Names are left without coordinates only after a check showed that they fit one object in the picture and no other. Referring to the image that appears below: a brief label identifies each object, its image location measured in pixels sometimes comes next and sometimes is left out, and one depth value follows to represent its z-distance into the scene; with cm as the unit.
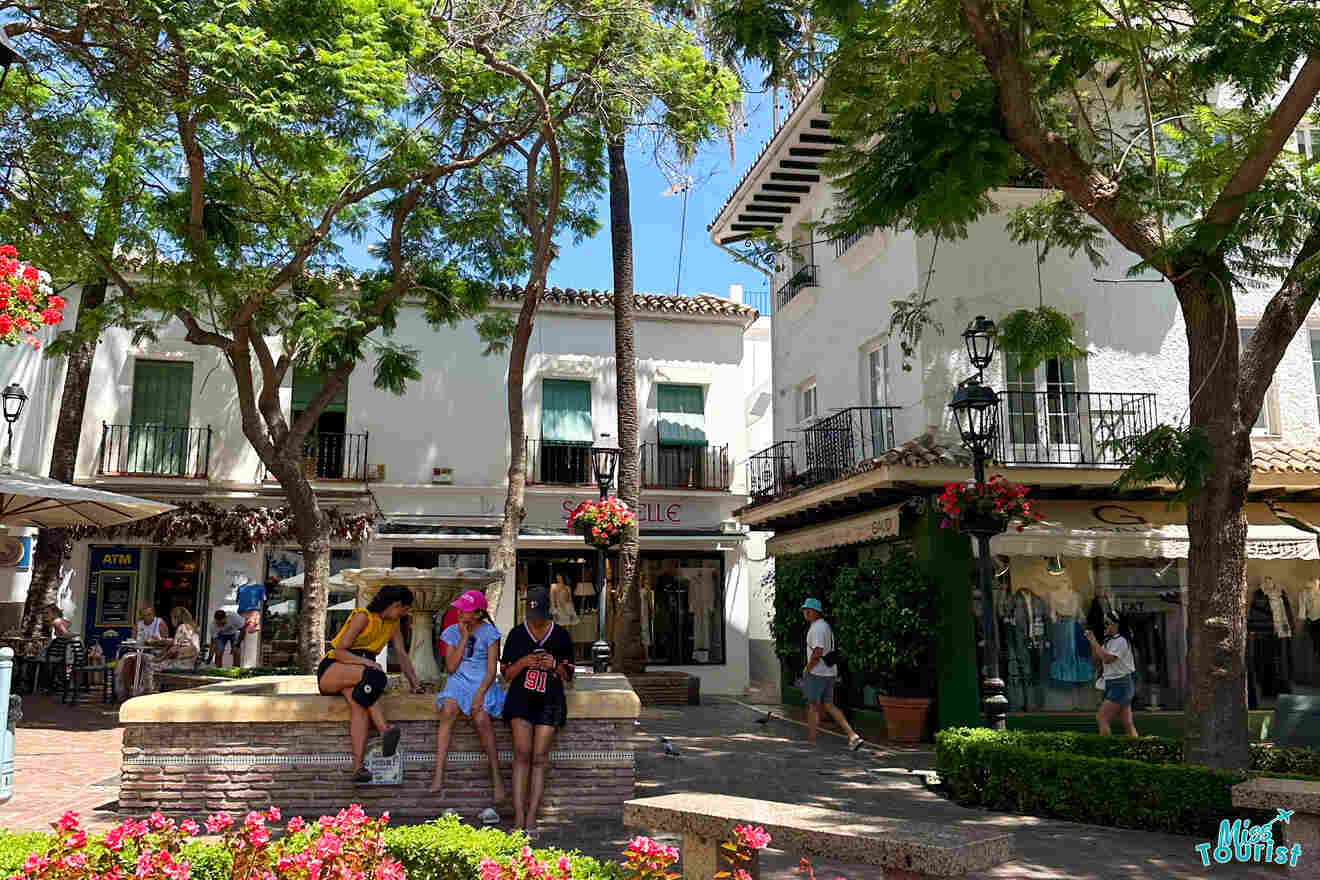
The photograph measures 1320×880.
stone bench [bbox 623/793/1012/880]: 407
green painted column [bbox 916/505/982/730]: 1300
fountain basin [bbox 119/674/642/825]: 708
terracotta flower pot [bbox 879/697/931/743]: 1312
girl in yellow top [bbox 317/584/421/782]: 704
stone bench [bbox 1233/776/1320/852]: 582
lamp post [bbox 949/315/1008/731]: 953
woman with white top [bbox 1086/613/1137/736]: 1133
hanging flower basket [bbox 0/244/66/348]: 663
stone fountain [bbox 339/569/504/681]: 845
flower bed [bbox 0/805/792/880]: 383
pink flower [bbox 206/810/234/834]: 397
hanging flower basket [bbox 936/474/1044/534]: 1013
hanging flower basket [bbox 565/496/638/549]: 1446
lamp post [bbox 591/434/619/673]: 1366
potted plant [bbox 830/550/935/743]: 1279
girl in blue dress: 709
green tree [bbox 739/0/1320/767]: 763
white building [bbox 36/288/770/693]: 2011
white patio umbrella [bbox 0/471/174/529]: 1116
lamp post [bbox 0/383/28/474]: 1669
